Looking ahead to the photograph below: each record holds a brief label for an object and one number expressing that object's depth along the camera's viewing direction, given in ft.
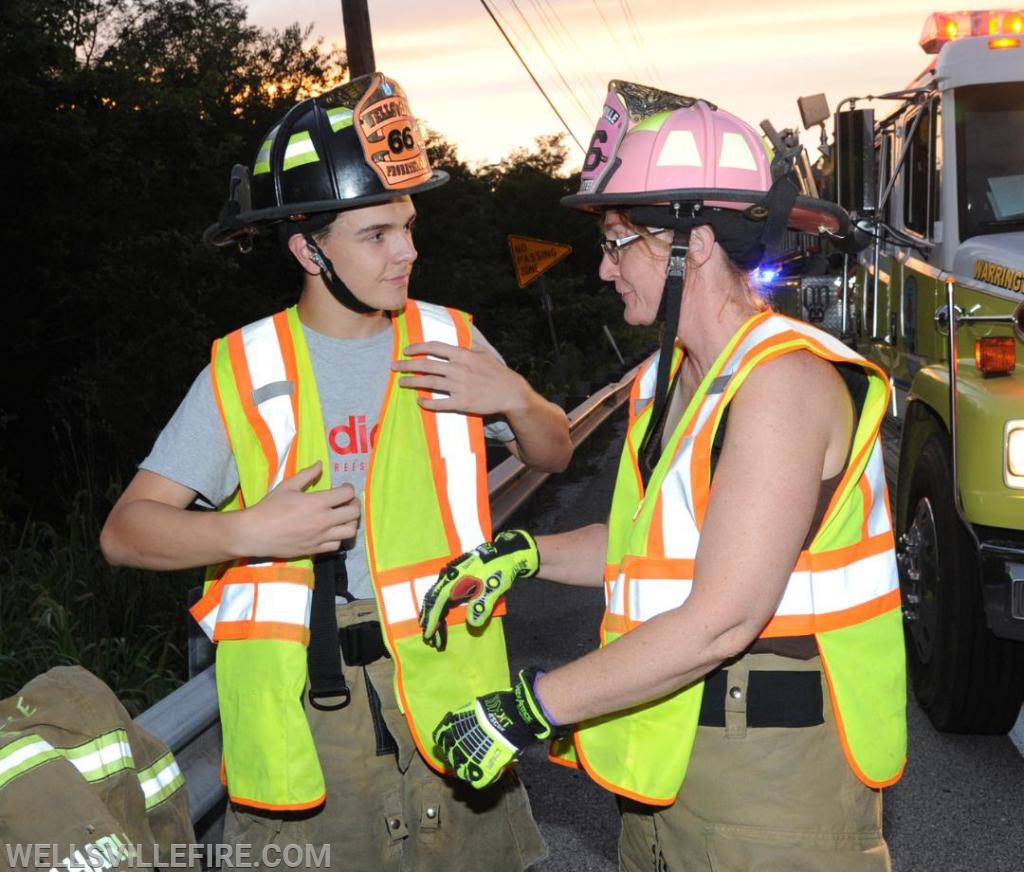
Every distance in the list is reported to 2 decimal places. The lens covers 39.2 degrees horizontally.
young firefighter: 9.78
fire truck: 17.52
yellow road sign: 82.84
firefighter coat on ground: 6.13
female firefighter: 7.62
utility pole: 45.42
